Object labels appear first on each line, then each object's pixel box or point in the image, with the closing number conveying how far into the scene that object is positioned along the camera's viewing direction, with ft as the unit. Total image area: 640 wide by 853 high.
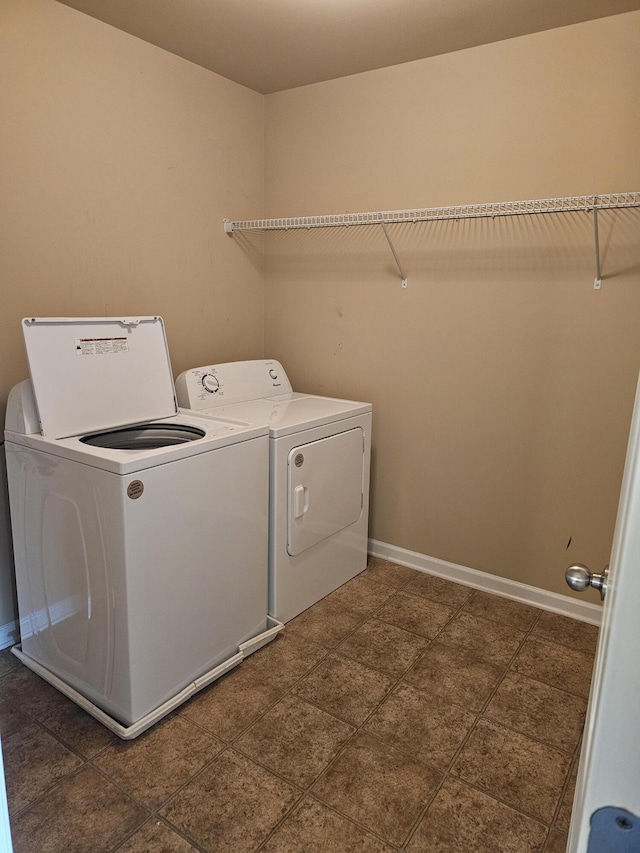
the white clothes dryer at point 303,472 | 7.28
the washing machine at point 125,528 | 5.47
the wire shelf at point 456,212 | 6.65
